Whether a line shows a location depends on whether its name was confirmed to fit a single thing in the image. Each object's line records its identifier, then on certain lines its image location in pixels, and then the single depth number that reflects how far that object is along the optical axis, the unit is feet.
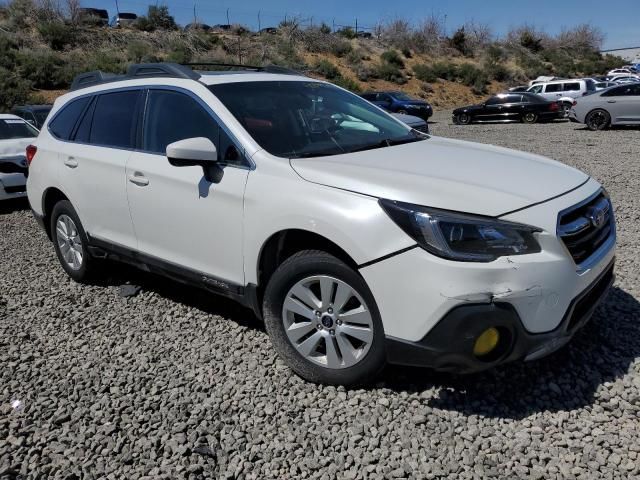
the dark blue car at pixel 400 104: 71.72
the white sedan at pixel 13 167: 27.14
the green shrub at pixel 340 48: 135.64
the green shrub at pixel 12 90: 77.02
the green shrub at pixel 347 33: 153.89
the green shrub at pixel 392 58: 136.15
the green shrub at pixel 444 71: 134.10
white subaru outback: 8.18
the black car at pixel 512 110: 72.28
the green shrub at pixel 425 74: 130.52
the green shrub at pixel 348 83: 110.77
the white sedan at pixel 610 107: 54.60
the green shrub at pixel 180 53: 109.40
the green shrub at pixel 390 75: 126.59
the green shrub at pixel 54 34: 106.73
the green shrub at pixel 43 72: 88.15
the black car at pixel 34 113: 38.65
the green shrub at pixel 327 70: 116.88
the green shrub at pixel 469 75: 133.80
